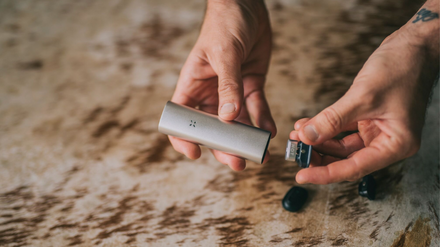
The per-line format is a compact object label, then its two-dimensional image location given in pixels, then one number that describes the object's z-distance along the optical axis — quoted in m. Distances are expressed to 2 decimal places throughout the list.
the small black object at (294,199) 0.65
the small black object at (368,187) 0.64
